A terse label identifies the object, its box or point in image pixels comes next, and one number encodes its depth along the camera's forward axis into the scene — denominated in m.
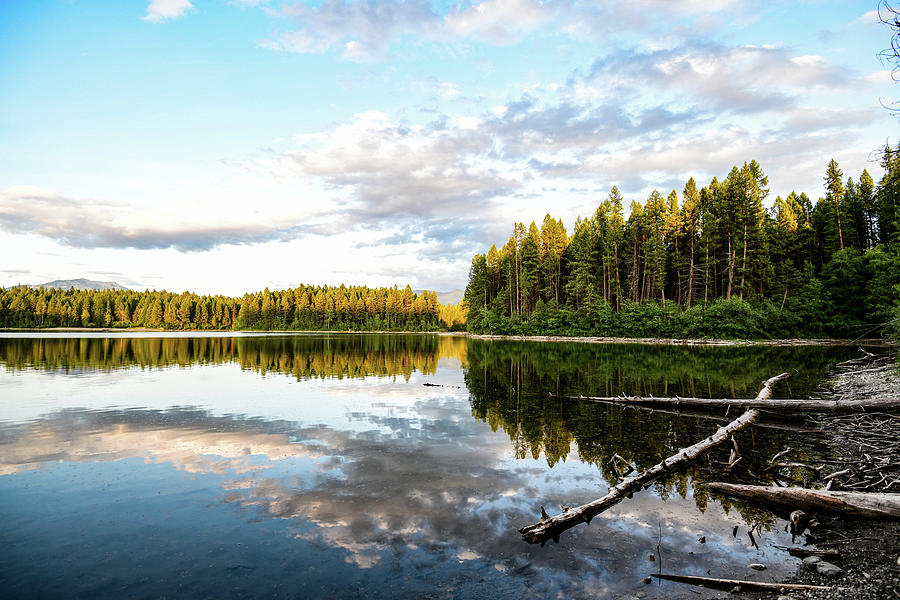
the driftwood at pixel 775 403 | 12.62
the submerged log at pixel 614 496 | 7.20
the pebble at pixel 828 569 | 5.94
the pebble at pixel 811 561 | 6.24
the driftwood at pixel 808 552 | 6.45
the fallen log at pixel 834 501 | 7.43
